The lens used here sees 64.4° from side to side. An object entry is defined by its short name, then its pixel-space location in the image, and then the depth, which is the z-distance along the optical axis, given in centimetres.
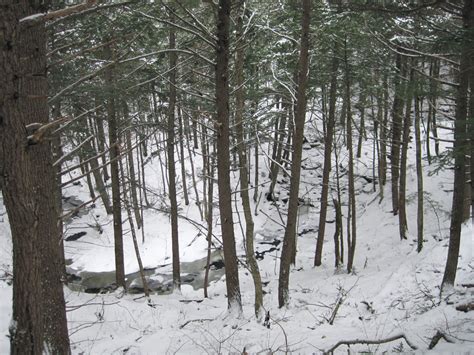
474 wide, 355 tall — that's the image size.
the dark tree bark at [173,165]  1173
